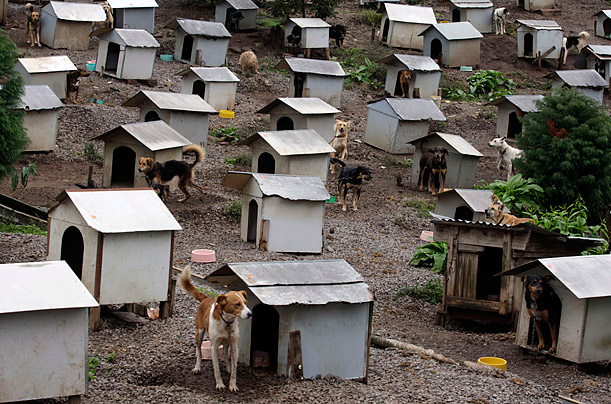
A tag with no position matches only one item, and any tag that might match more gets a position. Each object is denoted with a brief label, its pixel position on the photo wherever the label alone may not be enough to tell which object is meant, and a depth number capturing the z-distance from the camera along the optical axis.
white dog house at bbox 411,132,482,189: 26.00
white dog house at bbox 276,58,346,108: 32.09
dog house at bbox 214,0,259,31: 39.05
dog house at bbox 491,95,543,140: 30.86
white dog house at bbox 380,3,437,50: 39.97
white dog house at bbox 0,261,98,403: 9.68
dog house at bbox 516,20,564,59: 39.09
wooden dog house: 15.68
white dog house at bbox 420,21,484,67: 37.88
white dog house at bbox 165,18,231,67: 34.16
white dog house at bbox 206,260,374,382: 11.09
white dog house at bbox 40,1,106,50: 32.94
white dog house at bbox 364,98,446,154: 29.31
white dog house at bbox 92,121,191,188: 21.56
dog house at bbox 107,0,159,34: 35.78
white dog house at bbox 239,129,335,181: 22.80
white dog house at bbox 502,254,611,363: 13.43
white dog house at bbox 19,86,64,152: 23.72
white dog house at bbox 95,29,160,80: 30.52
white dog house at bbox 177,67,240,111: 29.78
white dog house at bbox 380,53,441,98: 33.84
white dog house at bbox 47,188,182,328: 12.84
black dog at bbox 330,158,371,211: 22.80
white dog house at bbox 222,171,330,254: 19.06
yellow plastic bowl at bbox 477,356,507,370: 13.20
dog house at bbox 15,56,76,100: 26.61
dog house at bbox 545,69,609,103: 34.47
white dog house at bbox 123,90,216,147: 24.97
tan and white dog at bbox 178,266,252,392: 10.24
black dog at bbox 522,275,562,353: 13.56
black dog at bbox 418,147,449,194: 25.48
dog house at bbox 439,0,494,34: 42.28
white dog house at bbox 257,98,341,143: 27.50
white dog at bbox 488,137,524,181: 26.86
